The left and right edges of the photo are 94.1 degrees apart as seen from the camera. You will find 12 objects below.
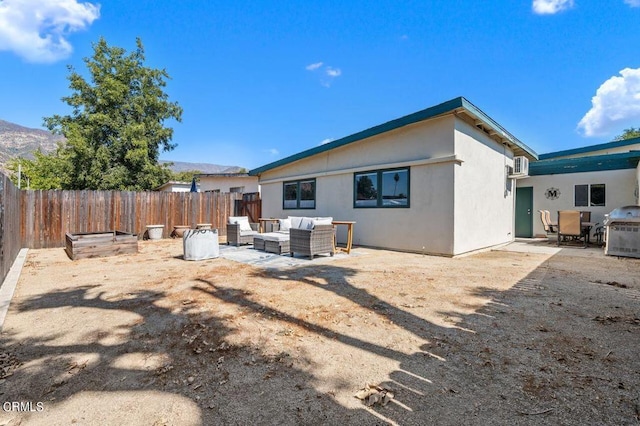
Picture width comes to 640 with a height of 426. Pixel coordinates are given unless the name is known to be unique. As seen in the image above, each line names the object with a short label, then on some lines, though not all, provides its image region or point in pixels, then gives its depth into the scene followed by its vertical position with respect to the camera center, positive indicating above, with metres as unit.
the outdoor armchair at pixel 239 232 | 8.84 -0.62
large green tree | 18.73 +5.71
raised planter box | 6.80 -0.84
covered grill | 6.95 -0.42
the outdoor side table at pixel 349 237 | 7.41 -0.62
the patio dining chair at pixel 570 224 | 8.95 -0.29
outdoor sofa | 6.71 -0.67
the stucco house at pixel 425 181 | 7.10 +0.92
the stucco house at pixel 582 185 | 9.93 +1.08
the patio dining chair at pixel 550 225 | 10.01 -0.36
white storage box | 6.57 -0.74
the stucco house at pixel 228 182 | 17.53 +1.80
